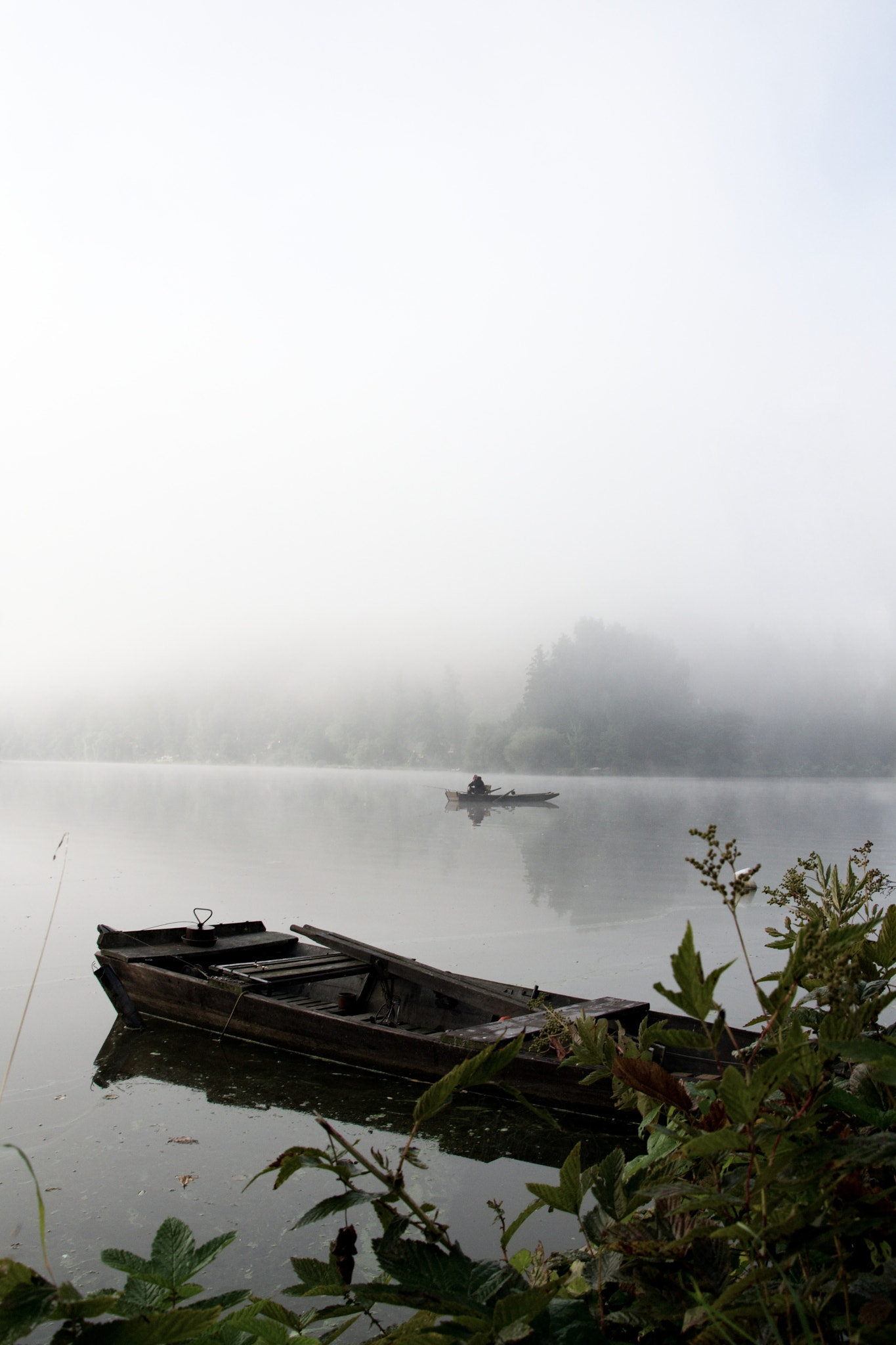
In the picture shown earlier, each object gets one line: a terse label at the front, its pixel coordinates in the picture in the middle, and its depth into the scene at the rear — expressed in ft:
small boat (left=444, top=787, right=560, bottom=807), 200.13
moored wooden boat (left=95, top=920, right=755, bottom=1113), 26.89
